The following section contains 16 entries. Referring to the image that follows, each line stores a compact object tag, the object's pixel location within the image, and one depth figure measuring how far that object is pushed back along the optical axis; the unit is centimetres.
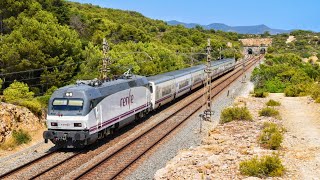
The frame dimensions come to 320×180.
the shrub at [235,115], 2958
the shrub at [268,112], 3155
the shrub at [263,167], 1628
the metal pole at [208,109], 3085
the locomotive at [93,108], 2114
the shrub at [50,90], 3852
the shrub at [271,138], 2081
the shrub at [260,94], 4438
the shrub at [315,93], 4101
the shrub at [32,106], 2911
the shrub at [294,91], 4698
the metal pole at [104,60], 3034
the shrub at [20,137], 2421
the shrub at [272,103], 3773
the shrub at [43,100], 3232
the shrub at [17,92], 3575
